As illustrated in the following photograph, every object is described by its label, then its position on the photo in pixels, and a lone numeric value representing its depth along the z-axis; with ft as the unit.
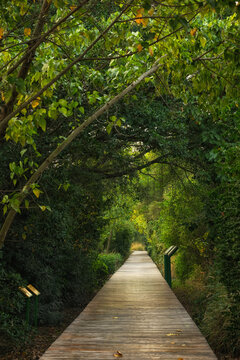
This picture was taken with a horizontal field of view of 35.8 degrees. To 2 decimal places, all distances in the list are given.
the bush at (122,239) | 98.48
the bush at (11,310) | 22.01
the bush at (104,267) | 57.07
